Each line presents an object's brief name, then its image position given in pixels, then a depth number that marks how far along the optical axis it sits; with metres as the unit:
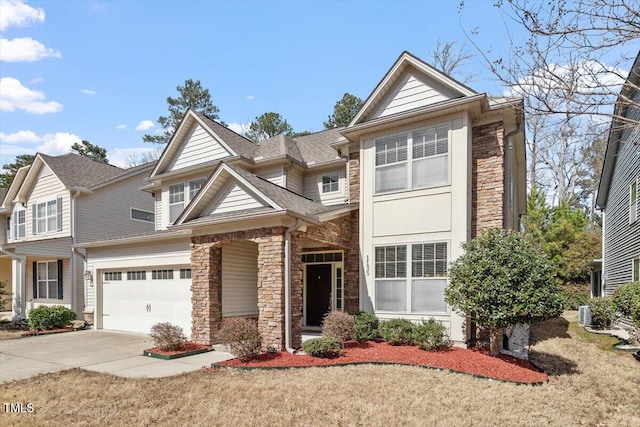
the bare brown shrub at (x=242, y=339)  8.81
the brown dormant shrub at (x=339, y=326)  9.76
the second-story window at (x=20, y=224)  21.50
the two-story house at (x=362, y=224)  9.87
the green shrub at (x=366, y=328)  10.26
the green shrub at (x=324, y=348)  8.77
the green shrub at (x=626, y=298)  10.32
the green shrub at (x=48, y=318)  14.87
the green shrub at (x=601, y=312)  13.15
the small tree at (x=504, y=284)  7.89
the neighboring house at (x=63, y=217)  17.98
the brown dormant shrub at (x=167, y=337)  10.05
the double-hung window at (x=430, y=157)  10.33
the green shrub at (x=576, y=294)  20.66
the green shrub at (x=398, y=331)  9.70
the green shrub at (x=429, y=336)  9.13
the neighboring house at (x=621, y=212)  13.23
